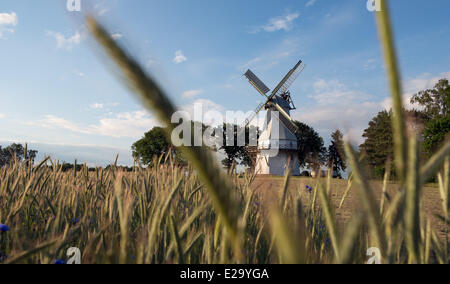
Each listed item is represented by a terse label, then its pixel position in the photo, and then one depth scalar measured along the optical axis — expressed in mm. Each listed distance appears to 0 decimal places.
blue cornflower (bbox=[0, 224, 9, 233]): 1579
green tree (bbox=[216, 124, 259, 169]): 50284
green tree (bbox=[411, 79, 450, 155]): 35594
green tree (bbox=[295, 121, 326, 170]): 49016
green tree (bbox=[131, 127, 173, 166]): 49466
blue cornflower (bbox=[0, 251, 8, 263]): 1716
